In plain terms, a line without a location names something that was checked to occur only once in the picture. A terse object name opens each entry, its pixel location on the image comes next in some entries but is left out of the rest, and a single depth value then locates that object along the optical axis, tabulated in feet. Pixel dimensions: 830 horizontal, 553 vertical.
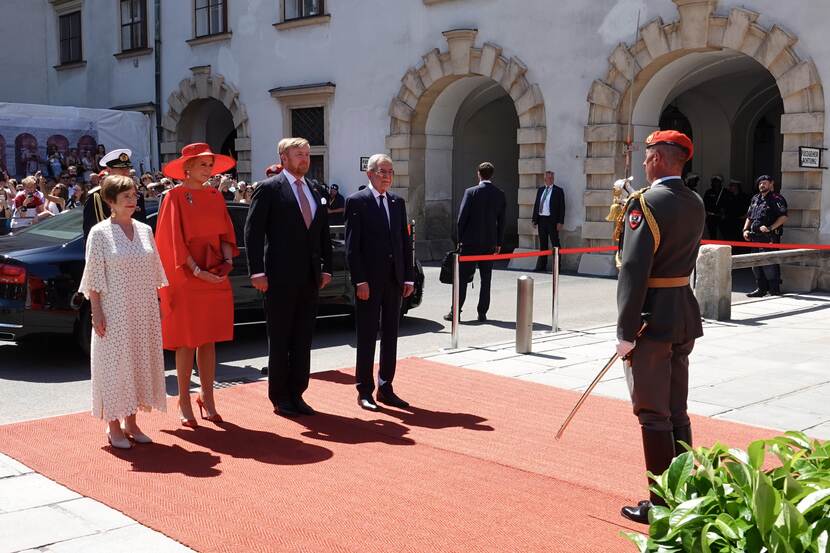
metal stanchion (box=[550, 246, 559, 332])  34.91
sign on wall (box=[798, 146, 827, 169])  46.65
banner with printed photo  70.44
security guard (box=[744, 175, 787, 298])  46.16
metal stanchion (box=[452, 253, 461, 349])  31.35
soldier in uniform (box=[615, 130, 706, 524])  14.82
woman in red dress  21.02
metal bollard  30.12
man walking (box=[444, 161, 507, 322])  38.11
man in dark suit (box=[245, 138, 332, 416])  21.89
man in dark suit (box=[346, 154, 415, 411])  22.86
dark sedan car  27.73
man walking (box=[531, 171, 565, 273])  57.41
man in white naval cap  23.35
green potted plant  7.09
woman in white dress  19.15
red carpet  14.70
